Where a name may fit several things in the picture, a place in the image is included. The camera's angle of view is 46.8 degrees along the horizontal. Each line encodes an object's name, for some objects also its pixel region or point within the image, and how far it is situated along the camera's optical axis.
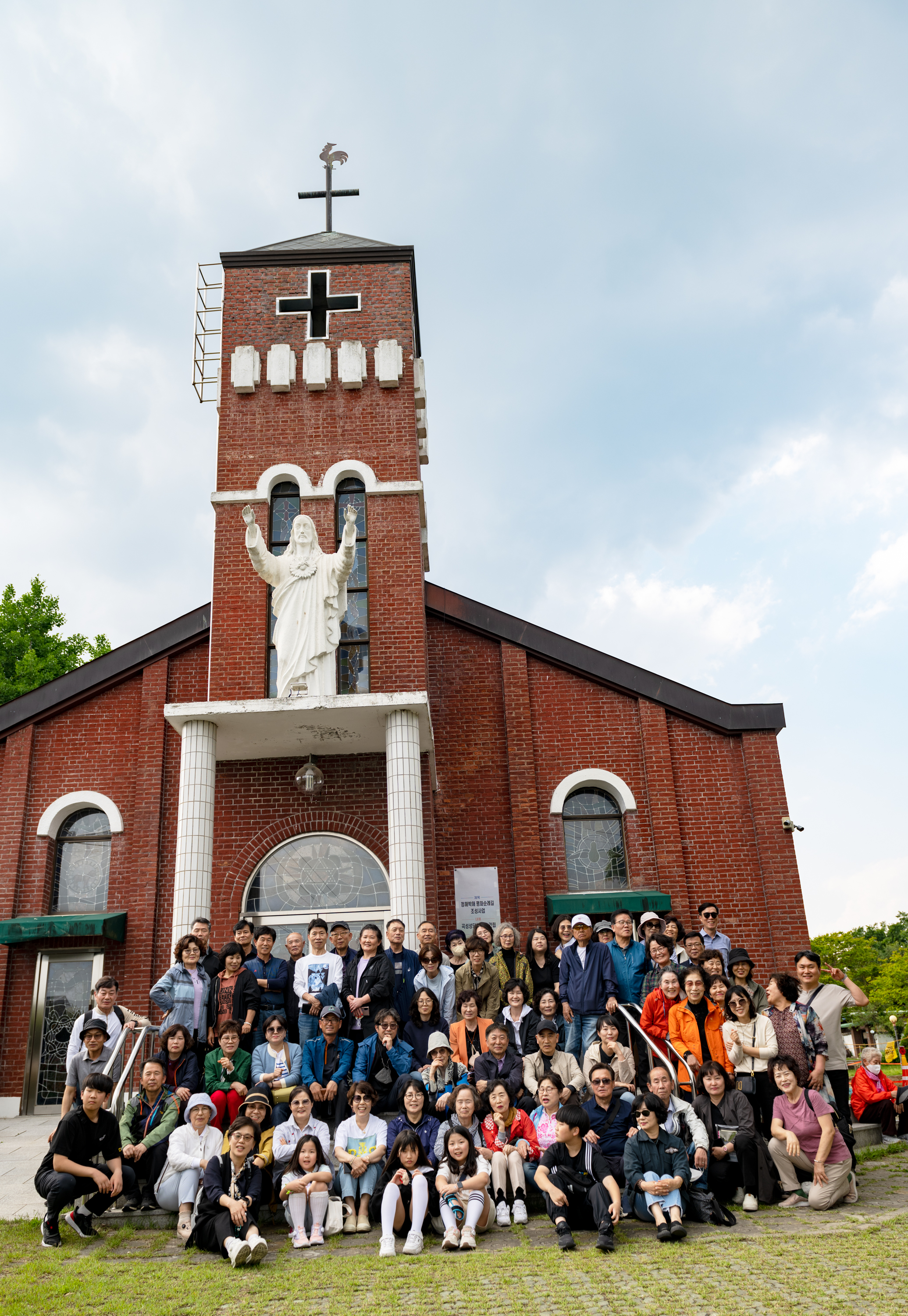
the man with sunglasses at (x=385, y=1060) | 8.40
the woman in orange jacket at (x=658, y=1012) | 8.71
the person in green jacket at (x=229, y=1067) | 8.20
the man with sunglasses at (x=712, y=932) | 10.38
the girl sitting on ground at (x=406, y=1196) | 6.91
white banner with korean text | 14.12
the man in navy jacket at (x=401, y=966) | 9.35
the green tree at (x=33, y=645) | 24.58
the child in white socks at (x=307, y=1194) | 7.09
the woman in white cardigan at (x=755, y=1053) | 8.23
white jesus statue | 12.84
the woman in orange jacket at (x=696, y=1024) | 8.44
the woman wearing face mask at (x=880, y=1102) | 11.70
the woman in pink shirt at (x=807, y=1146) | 7.53
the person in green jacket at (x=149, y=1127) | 7.64
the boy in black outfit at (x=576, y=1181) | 6.95
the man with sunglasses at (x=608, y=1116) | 7.69
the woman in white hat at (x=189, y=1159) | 7.36
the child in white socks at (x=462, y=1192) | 6.85
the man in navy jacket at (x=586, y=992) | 9.26
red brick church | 13.59
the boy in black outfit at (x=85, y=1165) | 7.21
